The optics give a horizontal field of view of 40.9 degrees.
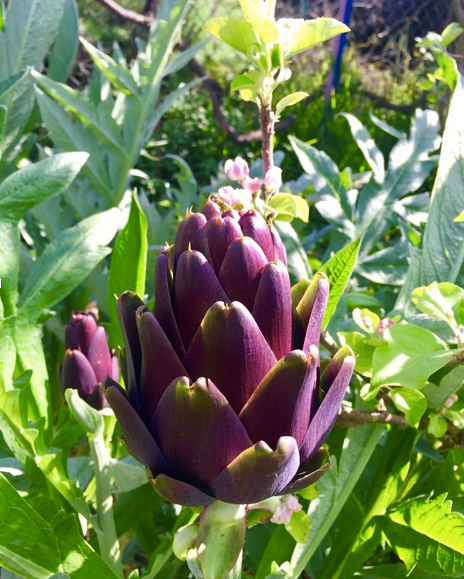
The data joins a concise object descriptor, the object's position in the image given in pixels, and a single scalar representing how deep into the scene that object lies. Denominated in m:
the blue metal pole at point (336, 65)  1.68
